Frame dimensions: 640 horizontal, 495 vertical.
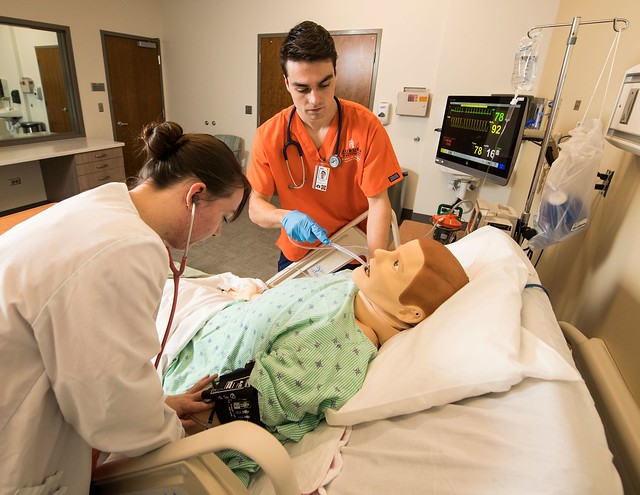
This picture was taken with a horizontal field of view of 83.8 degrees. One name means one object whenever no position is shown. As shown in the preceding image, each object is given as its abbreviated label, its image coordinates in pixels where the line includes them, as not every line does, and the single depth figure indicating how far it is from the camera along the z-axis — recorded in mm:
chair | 5248
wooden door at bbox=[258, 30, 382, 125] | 4105
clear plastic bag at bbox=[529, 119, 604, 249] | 1205
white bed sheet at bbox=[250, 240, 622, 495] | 607
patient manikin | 918
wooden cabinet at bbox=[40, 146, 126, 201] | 3967
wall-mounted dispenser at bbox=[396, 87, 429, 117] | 3881
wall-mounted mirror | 3930
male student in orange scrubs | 1489
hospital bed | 636
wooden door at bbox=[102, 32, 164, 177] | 4812
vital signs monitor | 1844
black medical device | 899
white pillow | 777
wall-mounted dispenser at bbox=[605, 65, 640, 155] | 1018
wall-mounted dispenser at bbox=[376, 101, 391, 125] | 4168
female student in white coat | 567
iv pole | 1229
